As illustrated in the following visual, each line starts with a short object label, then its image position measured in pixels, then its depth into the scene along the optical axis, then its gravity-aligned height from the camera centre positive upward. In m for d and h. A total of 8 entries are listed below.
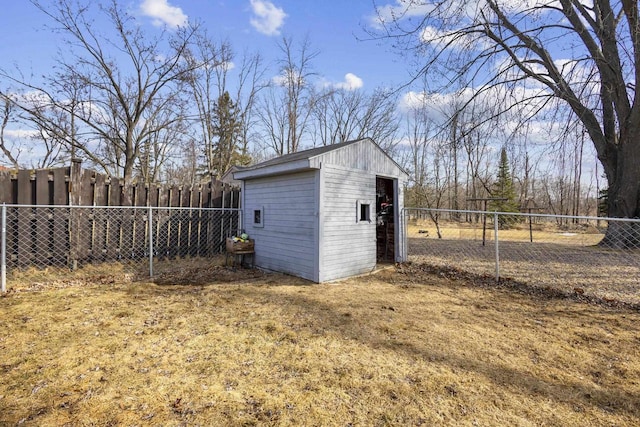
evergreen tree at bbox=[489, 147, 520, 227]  22.09 +1.78
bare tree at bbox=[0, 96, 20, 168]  12.28 +2.72
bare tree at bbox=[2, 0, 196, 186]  9.27 +4.52
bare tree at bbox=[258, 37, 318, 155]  18.80 +7.71
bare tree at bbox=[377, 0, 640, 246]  6.68 +3.34
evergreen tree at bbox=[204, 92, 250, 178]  19.19 +5.36
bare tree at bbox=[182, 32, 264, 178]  16.55 +6.41
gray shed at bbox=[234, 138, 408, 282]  5.40 +0.10
